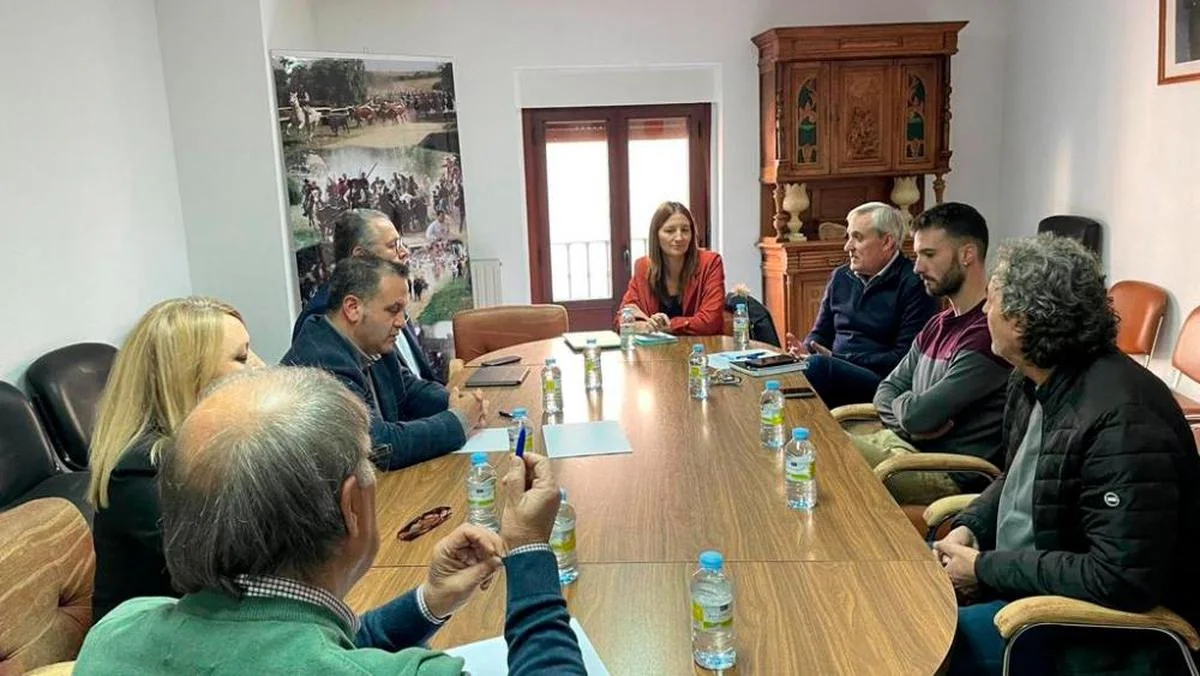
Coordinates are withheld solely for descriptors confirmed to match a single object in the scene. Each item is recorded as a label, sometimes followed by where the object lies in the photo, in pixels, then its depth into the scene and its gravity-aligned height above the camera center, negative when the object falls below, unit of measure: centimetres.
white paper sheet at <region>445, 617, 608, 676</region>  125 -67
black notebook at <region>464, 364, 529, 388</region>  305 -63
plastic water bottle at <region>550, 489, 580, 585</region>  157 -63
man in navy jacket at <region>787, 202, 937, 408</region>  332 -51
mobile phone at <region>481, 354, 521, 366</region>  342 -63
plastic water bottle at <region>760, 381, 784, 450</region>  225 -61
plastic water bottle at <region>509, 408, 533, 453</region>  218 -61
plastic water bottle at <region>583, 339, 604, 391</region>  297 -61
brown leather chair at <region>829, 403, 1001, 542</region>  233 -76
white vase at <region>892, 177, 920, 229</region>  577 -7
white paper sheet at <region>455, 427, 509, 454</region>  231 -66
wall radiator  586 -53
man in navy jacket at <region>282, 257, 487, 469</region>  221 -36
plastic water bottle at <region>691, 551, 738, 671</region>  126 -64
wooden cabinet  538 +45
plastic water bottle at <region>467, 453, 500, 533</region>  183 -62
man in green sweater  87 -35
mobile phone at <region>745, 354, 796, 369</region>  311 -62
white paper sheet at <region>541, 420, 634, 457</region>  227 -66
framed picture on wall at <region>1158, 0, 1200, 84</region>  385 +59
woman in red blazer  406 -42
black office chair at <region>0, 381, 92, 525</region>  267 -77
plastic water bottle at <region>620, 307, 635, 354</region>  364 -59
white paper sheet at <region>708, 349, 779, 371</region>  318 -63
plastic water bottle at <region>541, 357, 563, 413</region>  271 -60
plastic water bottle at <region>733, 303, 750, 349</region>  356 -58
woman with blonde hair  154 -38
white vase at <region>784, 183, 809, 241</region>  570 -9
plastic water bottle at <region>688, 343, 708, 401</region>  280 -60
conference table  131 -68
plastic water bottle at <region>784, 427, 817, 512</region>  185 -62
